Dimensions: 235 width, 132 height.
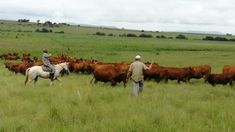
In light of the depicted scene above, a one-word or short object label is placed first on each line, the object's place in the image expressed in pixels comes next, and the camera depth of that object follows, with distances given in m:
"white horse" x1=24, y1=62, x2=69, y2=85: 20.16
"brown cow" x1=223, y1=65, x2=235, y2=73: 23.03
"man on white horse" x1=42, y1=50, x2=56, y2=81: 19.68
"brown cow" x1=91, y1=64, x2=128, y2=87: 21.00
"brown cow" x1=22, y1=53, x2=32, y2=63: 37.61
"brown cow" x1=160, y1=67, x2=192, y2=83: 23.41
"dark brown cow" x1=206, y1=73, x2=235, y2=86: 22.30
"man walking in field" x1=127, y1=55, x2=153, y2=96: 16.23
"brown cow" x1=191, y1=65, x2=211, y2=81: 24.67
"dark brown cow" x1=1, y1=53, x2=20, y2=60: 41.41
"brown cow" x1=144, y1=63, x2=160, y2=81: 23.41
